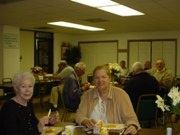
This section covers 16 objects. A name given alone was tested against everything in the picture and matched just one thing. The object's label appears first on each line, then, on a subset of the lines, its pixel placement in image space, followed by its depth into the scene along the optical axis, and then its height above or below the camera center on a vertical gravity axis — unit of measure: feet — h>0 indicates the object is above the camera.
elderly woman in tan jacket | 9.22 -1.56
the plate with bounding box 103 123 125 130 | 8.12 -2.00
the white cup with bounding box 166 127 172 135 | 7.10 -1.82
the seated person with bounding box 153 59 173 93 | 23.36 -1.71
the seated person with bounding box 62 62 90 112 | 16.01 -2.04
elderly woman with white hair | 7.10 -1.46
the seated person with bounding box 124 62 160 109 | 15.37 -1.64
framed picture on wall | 39.06 +0.65
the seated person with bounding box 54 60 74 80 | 23.64 -1.28
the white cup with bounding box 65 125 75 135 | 7.24 -1.84
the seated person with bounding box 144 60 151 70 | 28.25 -1.04
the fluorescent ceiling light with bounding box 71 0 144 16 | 17.60 +3.02
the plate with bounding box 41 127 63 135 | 7.70 -2.01
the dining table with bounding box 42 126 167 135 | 7.73 -2.05
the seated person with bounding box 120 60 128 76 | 33.19 -1.34
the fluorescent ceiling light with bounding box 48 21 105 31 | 27.84 +2.84
